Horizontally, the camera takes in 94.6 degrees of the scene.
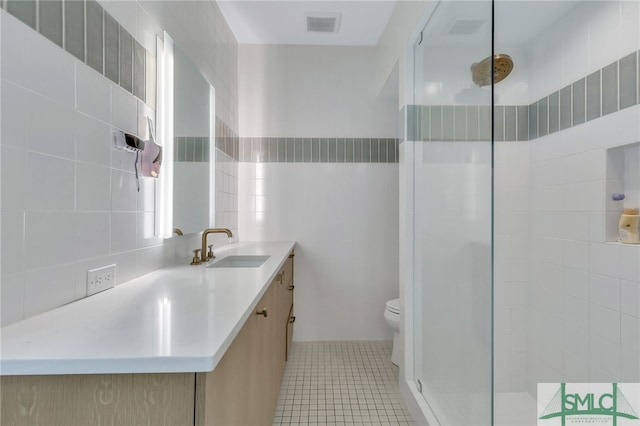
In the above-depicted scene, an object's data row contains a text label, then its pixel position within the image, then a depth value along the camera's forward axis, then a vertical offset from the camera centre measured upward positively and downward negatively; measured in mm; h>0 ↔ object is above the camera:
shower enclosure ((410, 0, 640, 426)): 1244 +73
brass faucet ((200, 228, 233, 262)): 1799 -197
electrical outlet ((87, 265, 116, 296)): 1004 -234
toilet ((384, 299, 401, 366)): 2206 -795
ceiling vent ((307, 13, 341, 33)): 2318 +1567
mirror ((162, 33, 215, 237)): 1547 +441
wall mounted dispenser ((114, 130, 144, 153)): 1125 +282
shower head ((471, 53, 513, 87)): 1139 +581
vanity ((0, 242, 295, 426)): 605 -308
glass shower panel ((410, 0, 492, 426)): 1166 -2
